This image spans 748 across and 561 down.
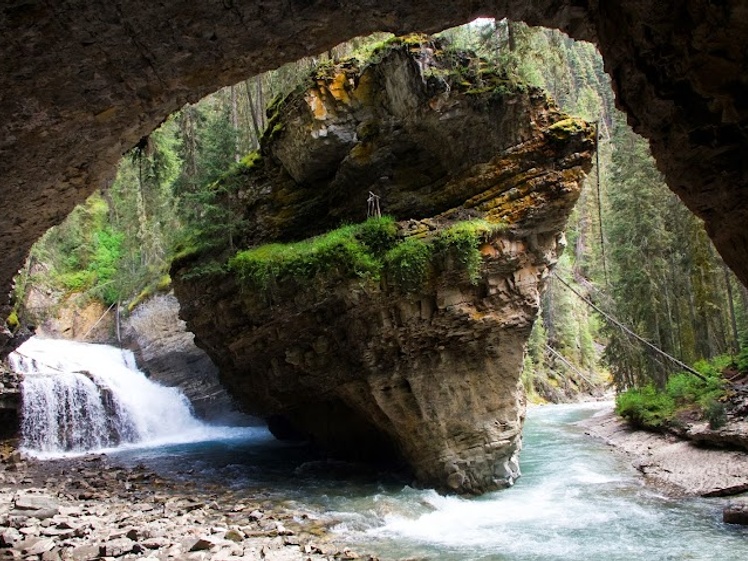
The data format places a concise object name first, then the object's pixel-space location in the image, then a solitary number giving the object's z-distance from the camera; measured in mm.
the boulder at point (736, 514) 9594
